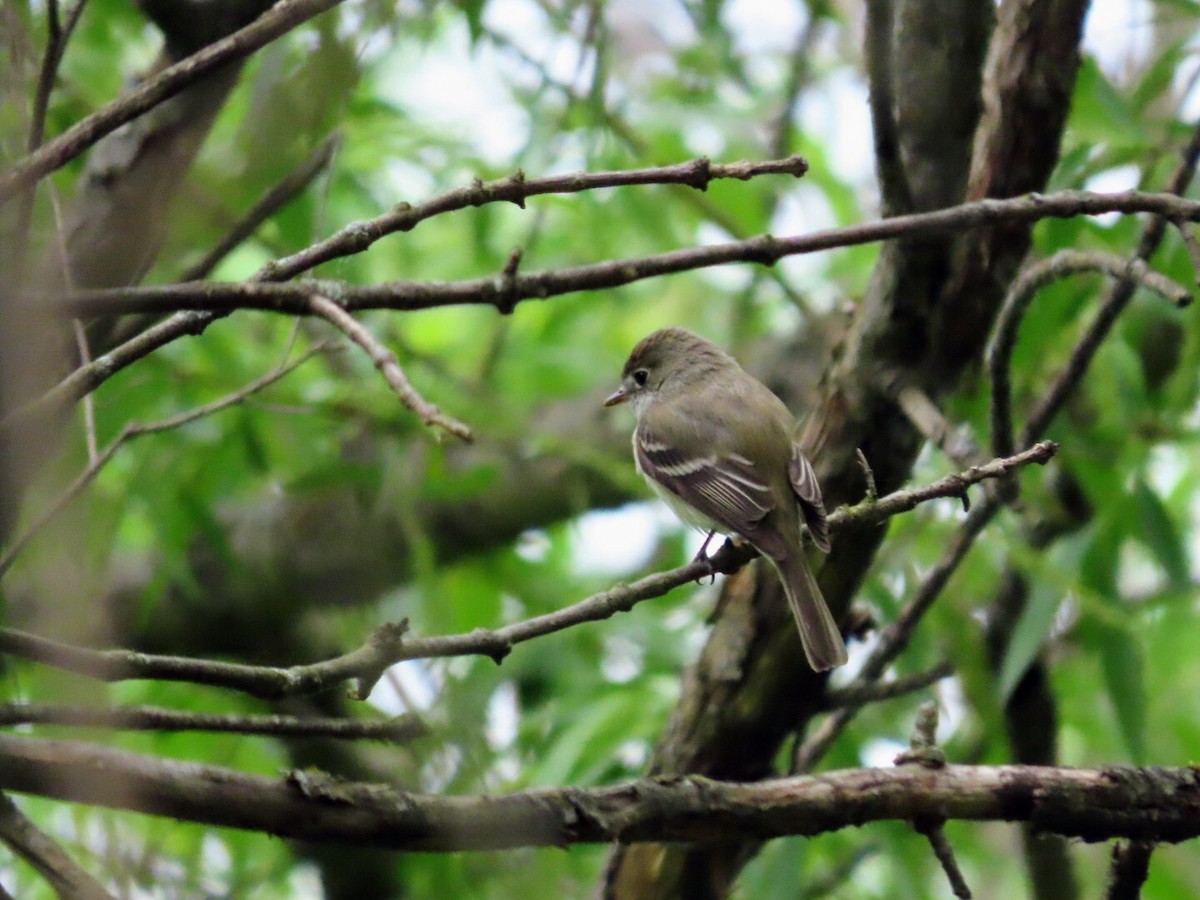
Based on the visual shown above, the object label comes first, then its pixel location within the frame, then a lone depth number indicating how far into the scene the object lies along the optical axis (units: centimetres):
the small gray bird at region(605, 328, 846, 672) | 731
